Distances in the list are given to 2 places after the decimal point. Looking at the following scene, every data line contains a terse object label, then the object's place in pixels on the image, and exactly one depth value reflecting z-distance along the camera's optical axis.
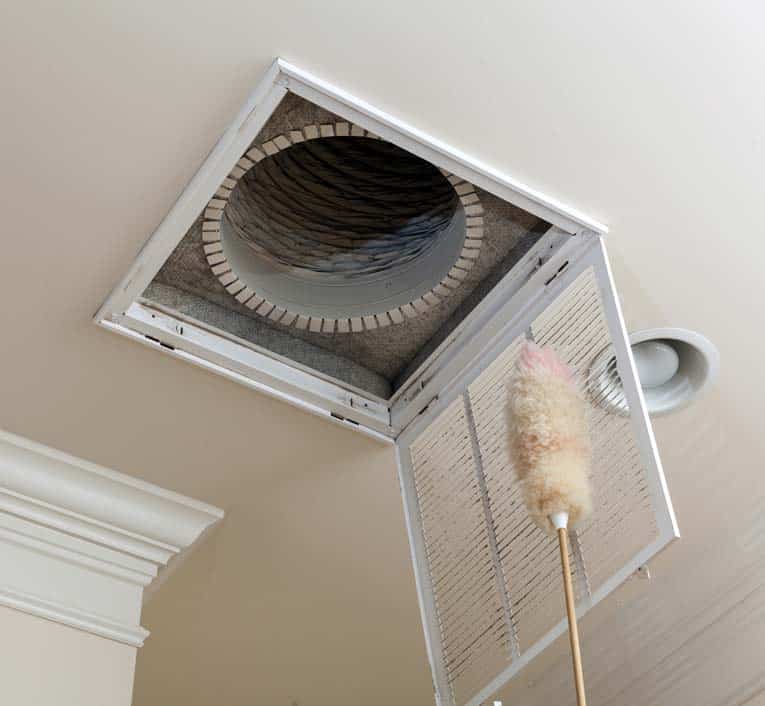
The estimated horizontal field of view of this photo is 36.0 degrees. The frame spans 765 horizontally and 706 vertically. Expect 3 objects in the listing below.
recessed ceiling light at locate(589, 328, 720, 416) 1.66
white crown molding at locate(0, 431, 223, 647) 1.86
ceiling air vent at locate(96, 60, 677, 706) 1.44
